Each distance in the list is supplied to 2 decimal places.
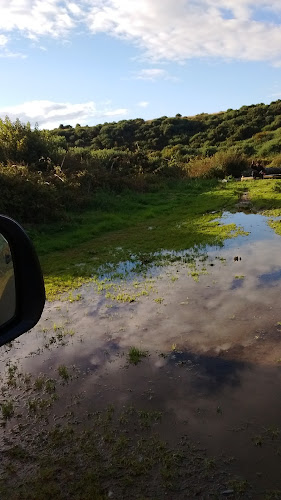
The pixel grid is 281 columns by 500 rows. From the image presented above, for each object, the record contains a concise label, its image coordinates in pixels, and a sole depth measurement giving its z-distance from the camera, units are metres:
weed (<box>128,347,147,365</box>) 5.12
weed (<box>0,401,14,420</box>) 4.16
